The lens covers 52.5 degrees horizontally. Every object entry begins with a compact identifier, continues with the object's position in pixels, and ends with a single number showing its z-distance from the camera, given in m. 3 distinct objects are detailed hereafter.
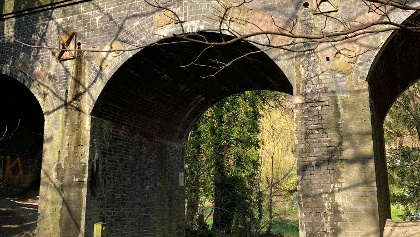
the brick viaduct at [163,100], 6.31
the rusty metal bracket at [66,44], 8.58
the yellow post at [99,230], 6.61
